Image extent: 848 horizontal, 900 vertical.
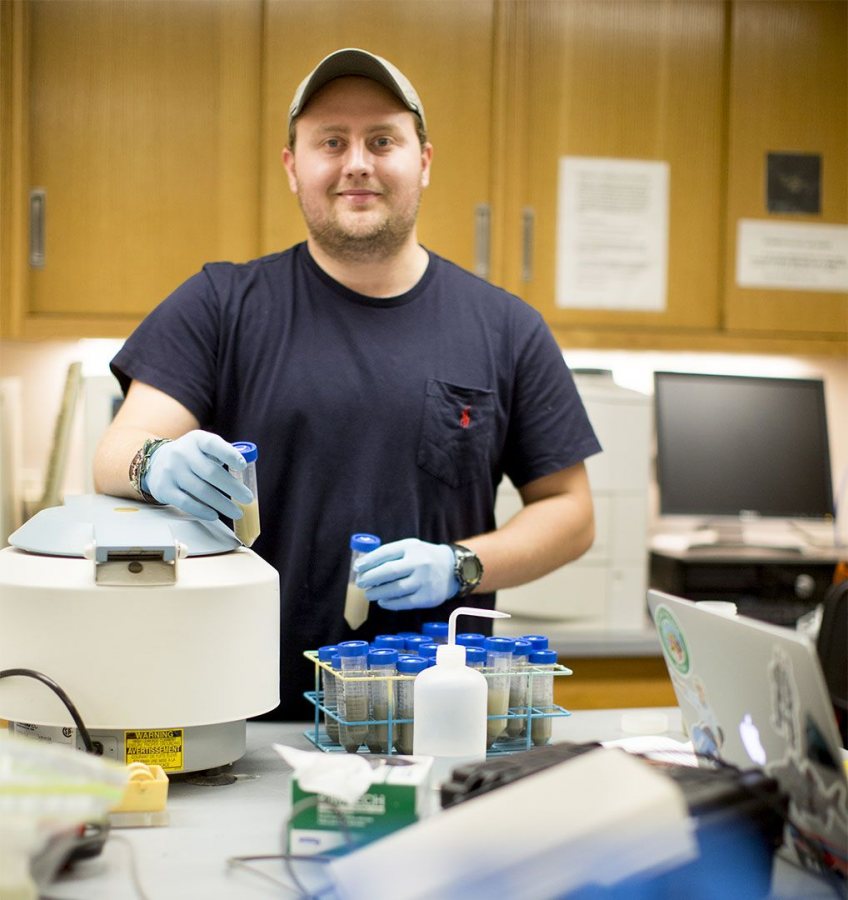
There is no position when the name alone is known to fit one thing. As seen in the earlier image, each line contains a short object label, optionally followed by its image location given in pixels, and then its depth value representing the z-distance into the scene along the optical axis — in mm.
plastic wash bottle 1130
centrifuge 1058
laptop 833
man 1668
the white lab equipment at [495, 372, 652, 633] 2688
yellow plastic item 1020
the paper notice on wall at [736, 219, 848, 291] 3020
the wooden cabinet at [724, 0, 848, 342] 2988
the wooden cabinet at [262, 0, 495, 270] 2727
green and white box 899
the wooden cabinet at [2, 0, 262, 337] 2680
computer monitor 2955
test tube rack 1176
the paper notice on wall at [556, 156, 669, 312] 2906
